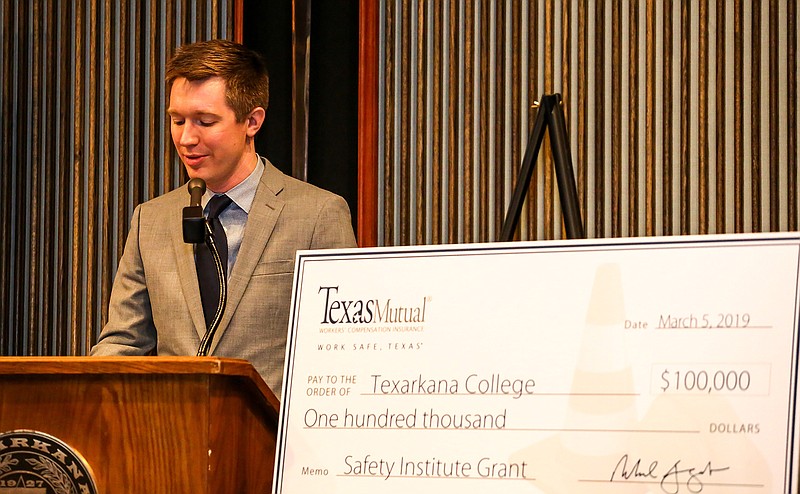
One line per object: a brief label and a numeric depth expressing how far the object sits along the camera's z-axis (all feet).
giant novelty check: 10.14
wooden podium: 11.59
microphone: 13.39
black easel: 19.19
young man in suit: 15.84
